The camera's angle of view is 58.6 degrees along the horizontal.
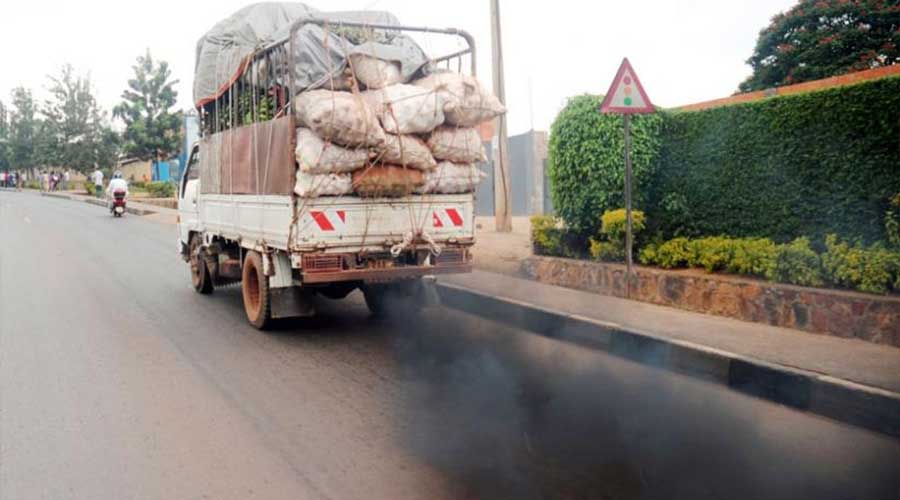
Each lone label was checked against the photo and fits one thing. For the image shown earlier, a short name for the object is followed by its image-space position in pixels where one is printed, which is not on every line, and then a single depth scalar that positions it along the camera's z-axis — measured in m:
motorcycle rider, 27.03
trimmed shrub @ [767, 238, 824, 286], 6.89
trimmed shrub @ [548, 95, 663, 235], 9.32
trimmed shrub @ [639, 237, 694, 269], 8.45
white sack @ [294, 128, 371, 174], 6.70
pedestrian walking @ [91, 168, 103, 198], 40.52
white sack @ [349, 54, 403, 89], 7.14
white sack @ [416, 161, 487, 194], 7.48
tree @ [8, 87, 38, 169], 65.12
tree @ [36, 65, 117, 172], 51.66
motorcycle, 27.14
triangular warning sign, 8.08
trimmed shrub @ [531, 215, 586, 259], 10.32
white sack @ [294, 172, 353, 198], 6.79
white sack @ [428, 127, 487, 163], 7.34
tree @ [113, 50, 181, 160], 42.38
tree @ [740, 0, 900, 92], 16.62
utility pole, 14.88
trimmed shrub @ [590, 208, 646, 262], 9.12
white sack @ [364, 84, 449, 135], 6.98
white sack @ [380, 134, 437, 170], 6.99
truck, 6.96
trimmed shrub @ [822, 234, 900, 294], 6.38
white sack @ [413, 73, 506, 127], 7.21
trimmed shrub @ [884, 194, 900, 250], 6.59
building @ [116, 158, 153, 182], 62.29
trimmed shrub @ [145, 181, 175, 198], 39.56
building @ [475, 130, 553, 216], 20.59
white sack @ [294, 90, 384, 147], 6.58
